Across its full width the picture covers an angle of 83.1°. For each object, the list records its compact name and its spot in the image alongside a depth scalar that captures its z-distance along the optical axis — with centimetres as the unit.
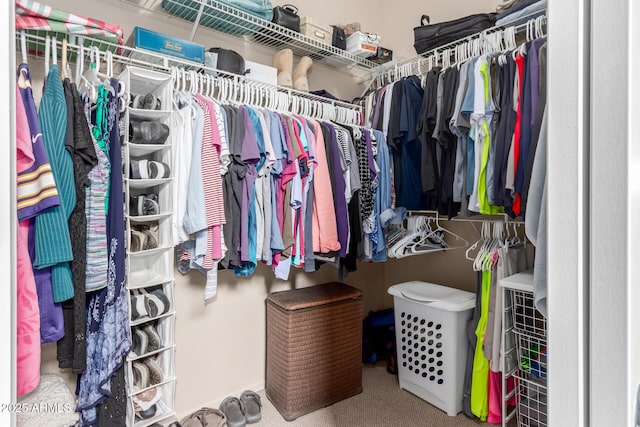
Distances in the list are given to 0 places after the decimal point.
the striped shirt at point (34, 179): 106
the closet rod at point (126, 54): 137
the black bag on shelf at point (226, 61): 187
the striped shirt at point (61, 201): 115
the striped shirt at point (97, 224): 131
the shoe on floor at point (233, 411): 183
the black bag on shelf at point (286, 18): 208
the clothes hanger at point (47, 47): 133
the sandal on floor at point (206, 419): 176
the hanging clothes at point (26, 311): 105
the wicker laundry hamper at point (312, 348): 194
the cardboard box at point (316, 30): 221
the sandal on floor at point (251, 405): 188
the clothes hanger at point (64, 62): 136
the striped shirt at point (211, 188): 158
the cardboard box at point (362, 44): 243
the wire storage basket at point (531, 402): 161
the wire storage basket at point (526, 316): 160
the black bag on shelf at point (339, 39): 238
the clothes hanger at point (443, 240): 231
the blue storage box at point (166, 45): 158
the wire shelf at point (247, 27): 183
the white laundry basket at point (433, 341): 194
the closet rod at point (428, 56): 186
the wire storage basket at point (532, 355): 160
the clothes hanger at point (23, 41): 129
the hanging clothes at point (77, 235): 127
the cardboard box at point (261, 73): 198
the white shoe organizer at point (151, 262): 147
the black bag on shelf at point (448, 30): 206
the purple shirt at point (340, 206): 195
